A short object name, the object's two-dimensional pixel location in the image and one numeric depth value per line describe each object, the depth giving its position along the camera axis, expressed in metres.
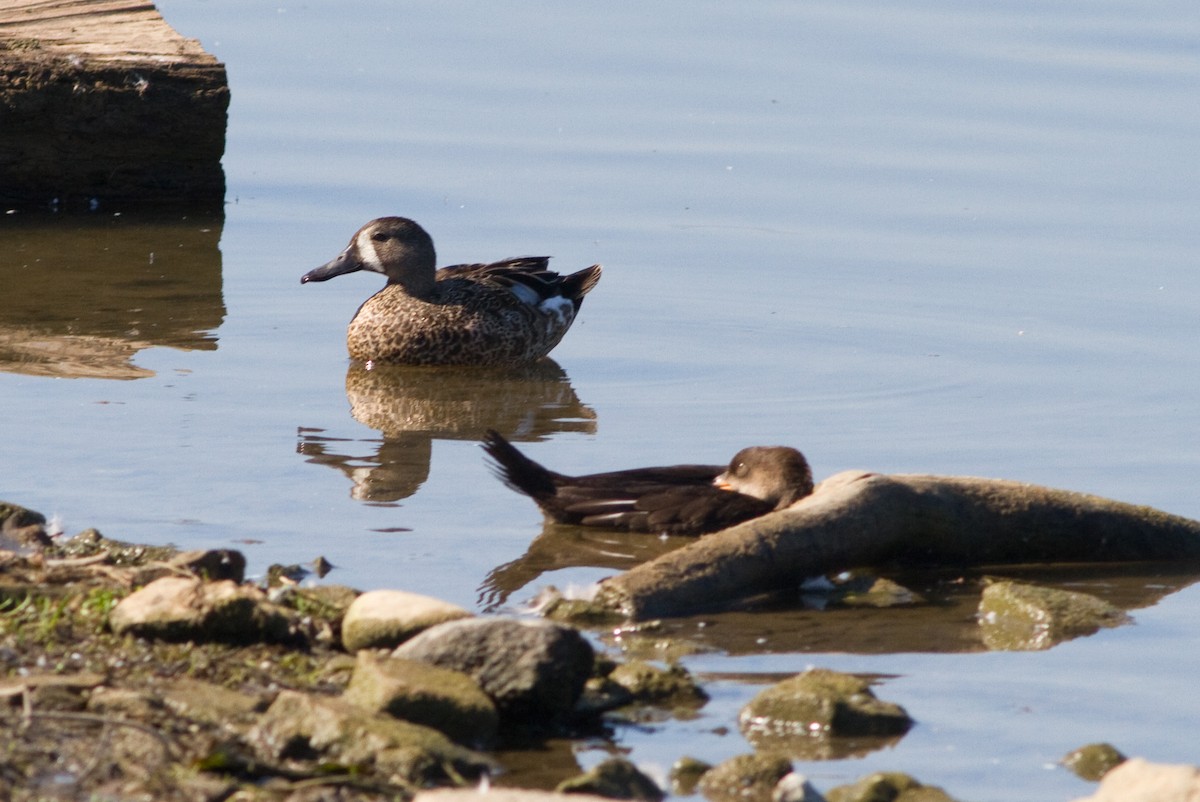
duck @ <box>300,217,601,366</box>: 21.23
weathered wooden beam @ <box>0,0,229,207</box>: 25.41
